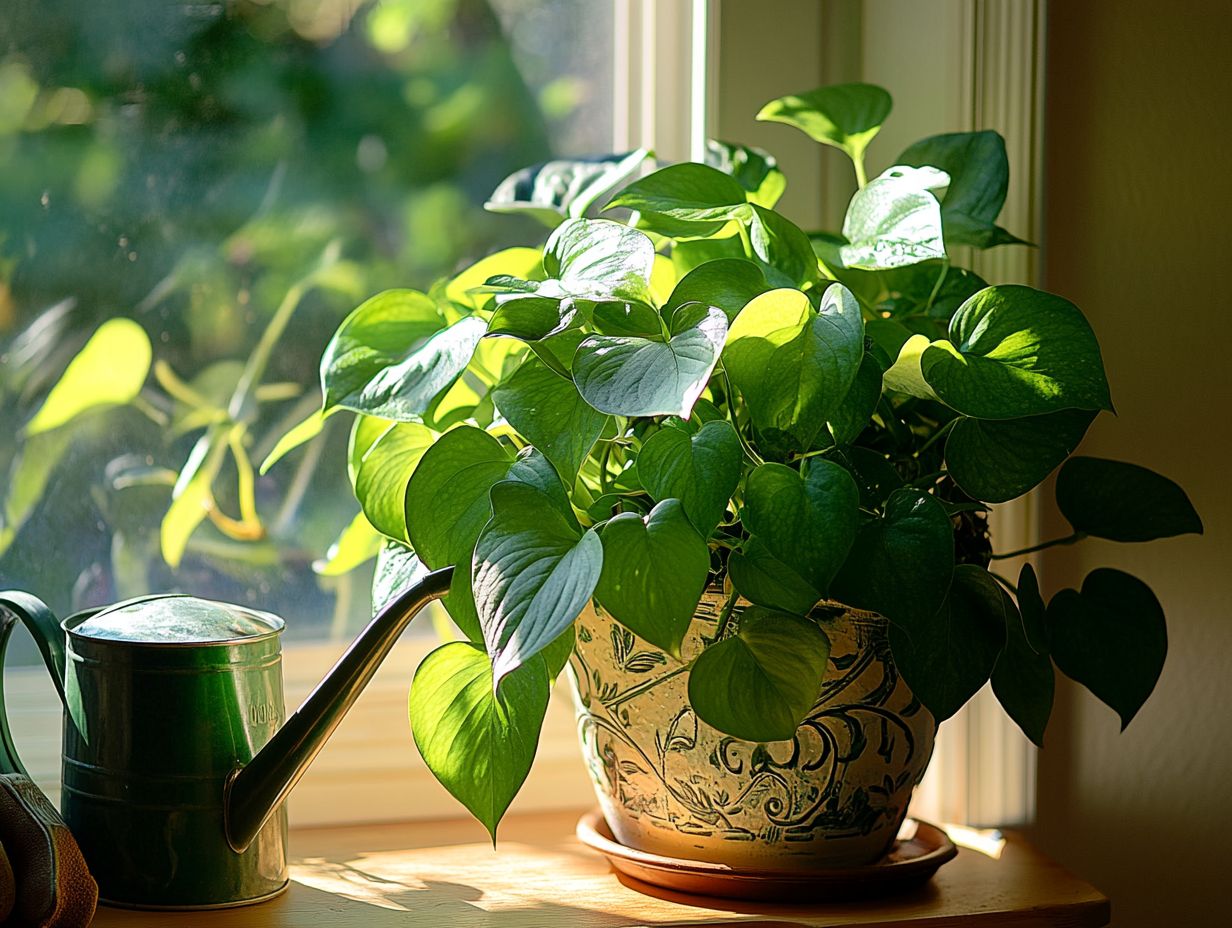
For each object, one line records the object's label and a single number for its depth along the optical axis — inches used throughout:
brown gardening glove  62.9
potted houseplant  60.2
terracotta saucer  65.2
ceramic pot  64.4
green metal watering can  64.9
